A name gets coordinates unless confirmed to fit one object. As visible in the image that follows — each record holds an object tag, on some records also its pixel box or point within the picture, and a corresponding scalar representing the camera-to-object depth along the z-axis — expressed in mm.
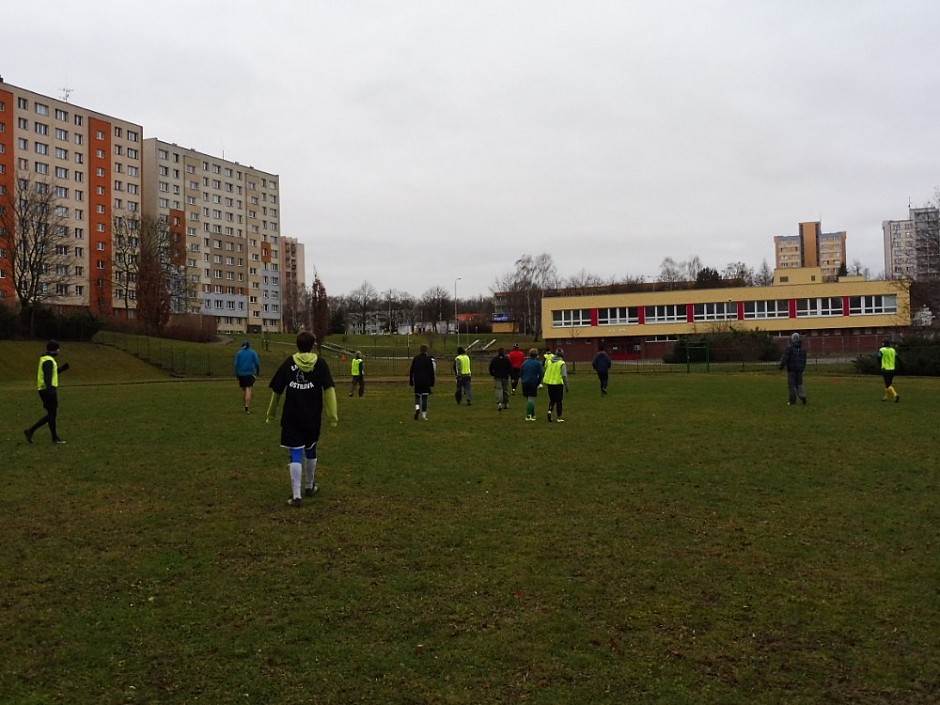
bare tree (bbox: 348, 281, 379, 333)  132875
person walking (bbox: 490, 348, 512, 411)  20750
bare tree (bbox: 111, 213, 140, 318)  77000
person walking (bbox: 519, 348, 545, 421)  17812
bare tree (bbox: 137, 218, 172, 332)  67812
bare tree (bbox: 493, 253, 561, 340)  112875
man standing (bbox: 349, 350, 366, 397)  26562
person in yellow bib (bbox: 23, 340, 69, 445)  13750
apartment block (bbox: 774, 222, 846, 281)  176000
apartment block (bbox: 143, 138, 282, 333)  97438
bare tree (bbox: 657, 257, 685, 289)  130000
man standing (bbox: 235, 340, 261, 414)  18922
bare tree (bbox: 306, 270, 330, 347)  70375
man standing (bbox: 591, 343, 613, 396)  27128
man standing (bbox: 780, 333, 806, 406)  20203
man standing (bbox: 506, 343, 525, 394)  24047
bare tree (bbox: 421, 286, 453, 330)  132750
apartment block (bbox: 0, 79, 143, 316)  75438
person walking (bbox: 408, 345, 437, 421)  17781
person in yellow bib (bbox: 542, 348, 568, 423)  17297
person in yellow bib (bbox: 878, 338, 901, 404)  21734
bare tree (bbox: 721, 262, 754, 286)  120275
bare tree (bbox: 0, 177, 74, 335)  60469
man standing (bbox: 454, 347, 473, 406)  22078
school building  72125
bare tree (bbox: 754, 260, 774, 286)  120969
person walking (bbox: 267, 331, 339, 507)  8570
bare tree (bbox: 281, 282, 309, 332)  120188
